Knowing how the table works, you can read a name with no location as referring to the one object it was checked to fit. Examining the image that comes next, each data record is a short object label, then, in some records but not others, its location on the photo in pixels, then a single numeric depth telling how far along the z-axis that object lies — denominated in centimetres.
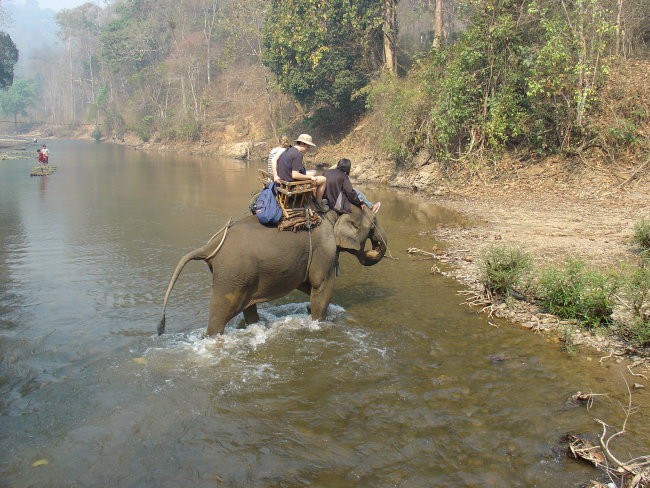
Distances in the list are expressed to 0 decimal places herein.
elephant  680
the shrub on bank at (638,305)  678
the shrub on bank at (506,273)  857
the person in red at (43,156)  3047
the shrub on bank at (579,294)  745
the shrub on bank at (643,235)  1014
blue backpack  714
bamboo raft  2742
